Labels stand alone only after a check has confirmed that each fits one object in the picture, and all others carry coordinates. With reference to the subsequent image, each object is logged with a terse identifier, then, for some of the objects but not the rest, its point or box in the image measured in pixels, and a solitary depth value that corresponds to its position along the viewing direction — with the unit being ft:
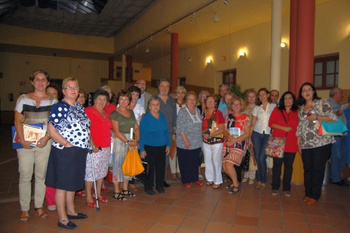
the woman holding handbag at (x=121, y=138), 12.34
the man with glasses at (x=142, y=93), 16.08
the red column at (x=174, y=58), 37.50
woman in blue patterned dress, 9.16
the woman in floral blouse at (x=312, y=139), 11.94
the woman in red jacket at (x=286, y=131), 13.14
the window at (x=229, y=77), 39.21
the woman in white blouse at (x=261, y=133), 14.35
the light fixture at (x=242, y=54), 35.93
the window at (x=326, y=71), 26.36
